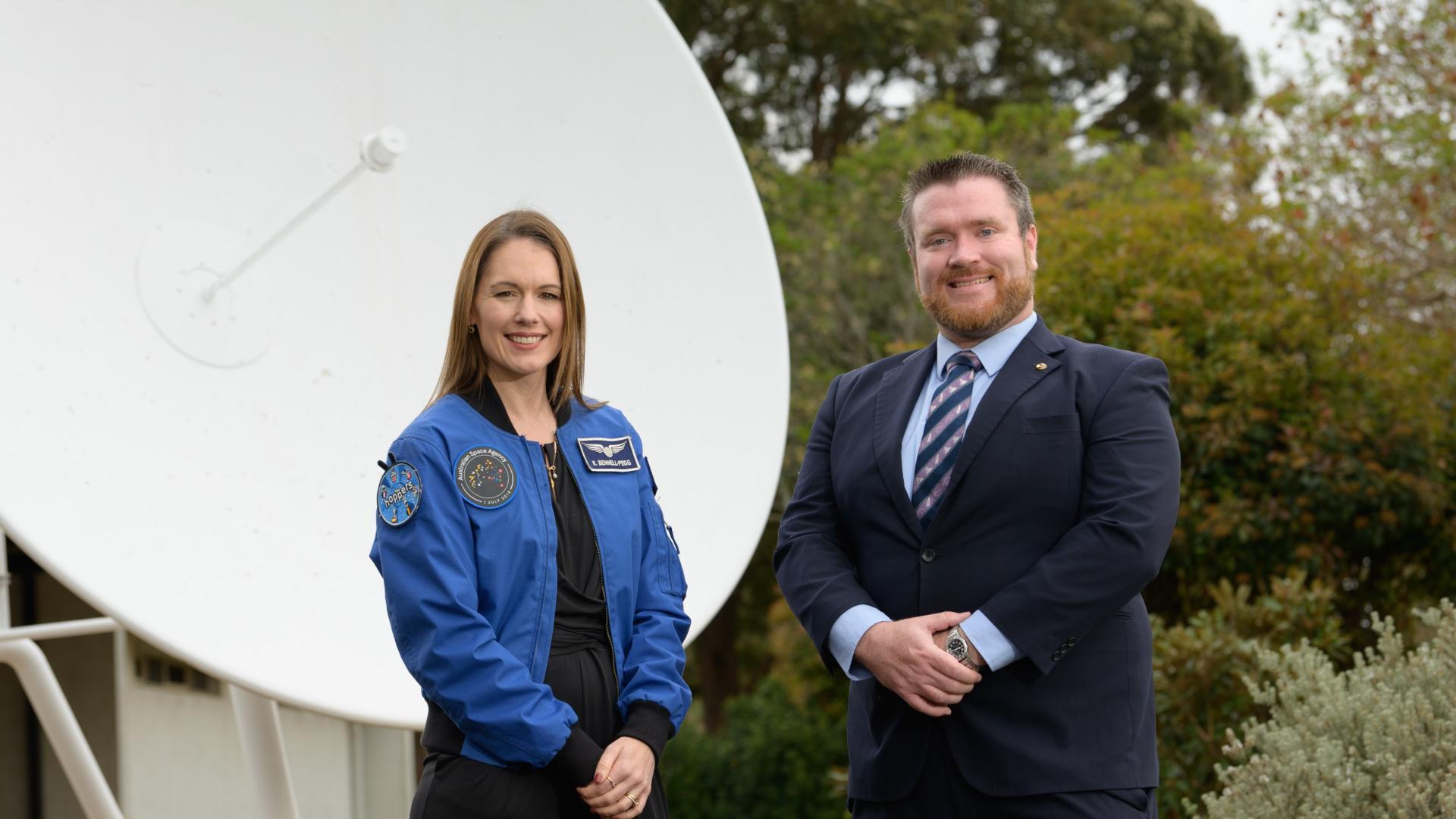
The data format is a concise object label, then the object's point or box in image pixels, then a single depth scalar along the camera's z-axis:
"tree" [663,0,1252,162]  13.39
